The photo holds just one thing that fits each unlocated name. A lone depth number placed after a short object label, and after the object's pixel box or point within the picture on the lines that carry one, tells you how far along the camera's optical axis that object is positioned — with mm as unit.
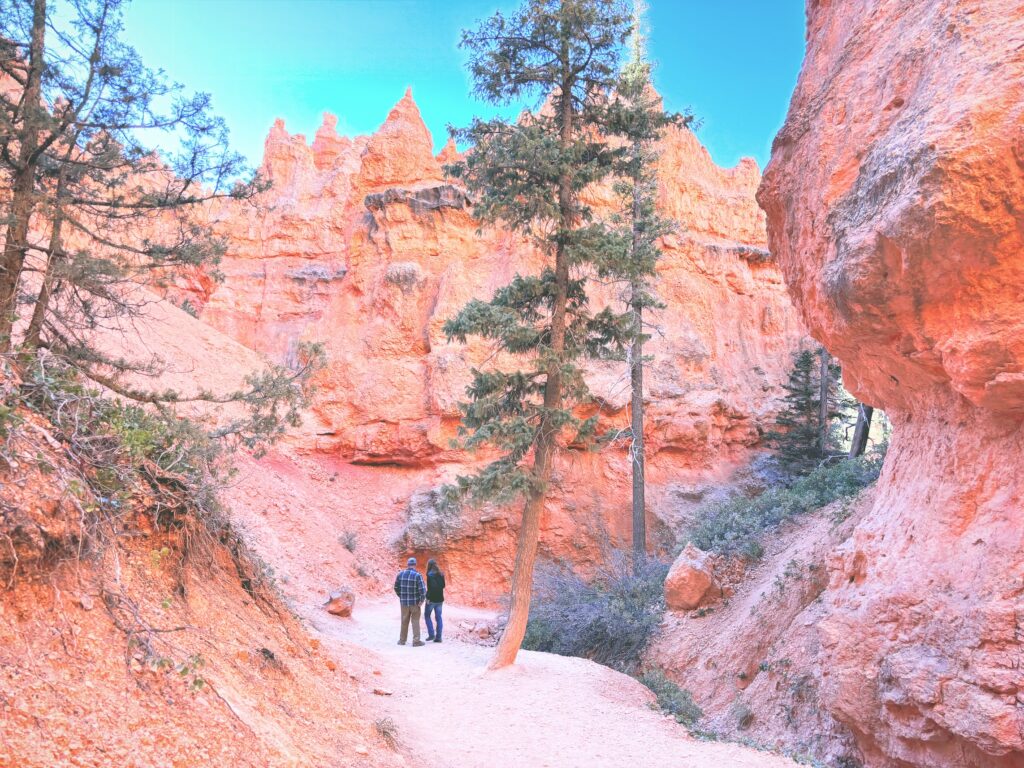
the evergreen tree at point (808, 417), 22031
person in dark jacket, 12289
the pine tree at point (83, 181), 7258
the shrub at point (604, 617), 12242
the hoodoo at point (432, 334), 21609
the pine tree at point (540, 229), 10438
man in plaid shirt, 11648
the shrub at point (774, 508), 13312
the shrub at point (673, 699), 8602
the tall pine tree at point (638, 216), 11125
